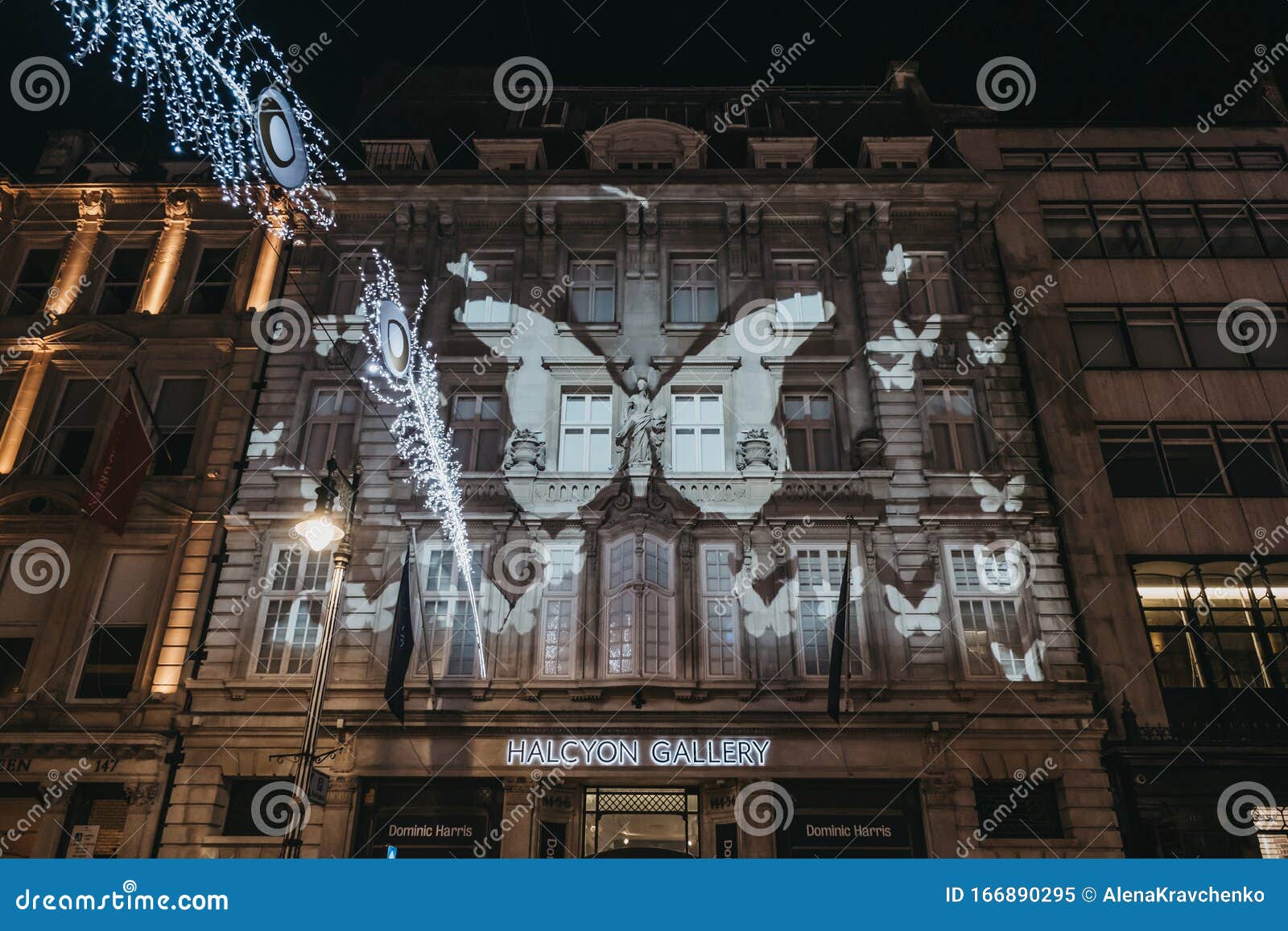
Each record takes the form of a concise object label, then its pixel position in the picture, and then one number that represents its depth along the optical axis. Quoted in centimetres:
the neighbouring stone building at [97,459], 1748
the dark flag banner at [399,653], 1580
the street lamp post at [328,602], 1191
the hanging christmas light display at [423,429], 1947
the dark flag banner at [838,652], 1612
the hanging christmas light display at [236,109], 1156
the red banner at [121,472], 1869
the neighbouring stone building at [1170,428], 1727
